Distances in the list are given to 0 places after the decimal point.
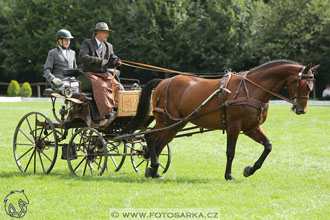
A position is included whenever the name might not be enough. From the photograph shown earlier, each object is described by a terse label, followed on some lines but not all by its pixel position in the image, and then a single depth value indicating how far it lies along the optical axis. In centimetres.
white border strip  6450
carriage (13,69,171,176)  1844
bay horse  1652
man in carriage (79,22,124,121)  1845
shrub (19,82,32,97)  7875
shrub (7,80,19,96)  7812
